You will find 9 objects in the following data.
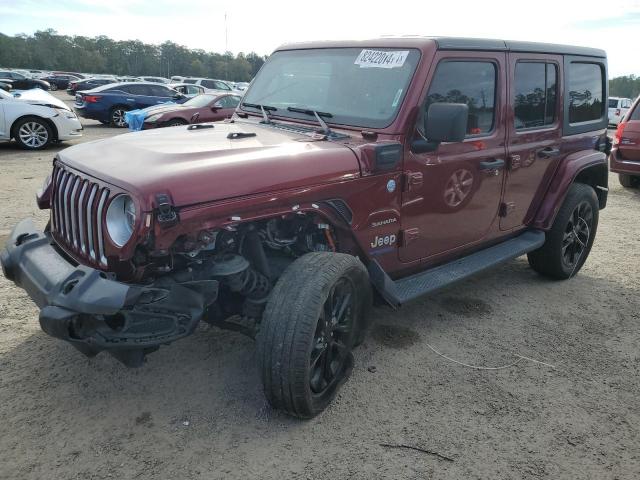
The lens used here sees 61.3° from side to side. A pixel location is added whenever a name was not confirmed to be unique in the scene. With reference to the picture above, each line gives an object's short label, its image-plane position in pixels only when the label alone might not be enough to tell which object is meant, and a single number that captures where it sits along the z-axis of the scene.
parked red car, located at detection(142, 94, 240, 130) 12.81
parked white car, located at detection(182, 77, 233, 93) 27.08
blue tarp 12.91
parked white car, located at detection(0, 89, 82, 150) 11.18
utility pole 66.47
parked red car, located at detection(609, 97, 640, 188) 9.16
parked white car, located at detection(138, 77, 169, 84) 39.79
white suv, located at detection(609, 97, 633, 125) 22.25
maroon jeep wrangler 2.49
